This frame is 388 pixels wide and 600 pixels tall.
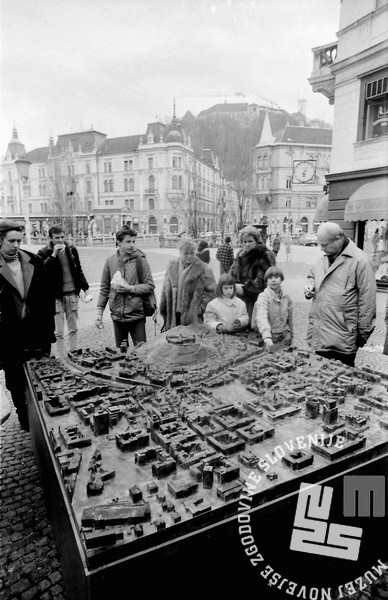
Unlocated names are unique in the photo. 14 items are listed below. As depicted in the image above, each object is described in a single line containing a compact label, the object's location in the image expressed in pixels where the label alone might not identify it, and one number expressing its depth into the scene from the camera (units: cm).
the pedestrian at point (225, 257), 808
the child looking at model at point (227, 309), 370
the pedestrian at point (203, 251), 792
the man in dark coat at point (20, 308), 330
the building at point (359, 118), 1016
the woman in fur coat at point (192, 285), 443
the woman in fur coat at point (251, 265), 455
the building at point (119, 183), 4975
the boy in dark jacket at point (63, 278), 494
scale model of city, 144
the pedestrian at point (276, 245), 1805
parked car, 3466
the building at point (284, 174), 5525
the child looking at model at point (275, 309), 366
